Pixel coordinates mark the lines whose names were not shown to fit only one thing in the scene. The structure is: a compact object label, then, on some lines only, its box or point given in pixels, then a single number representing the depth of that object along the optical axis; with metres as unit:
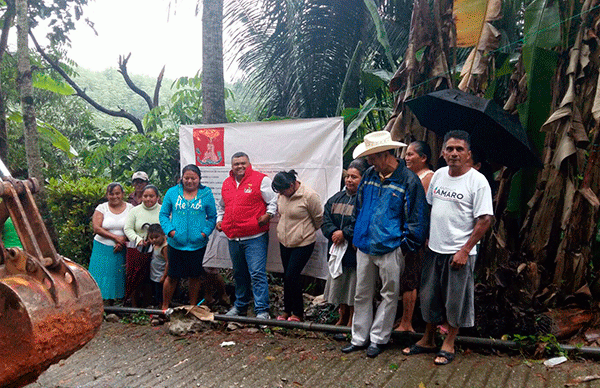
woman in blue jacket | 6.48
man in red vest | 6.23
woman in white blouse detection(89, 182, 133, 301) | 7.05
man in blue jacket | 4.67
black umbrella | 4.64
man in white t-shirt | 4.30
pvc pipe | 4.31
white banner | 6.20
